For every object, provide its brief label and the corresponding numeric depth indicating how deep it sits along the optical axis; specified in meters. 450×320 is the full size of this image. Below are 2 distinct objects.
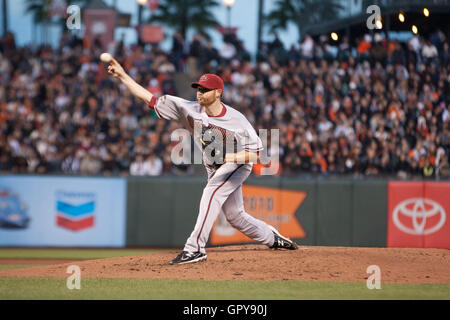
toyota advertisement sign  25.22
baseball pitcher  14.33
